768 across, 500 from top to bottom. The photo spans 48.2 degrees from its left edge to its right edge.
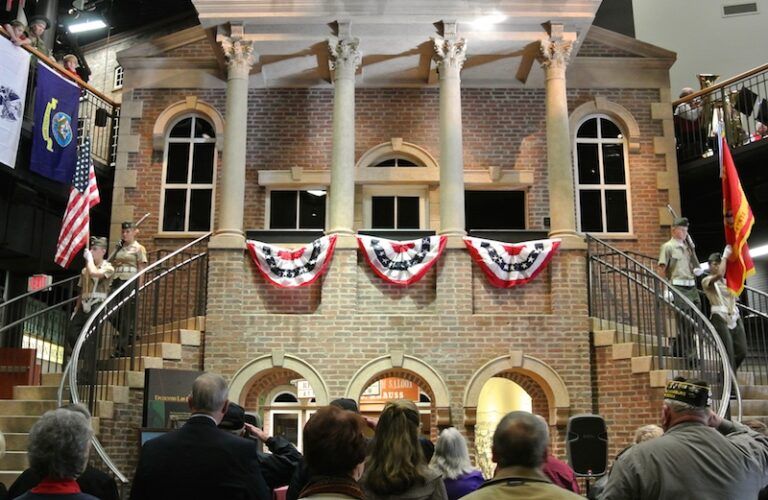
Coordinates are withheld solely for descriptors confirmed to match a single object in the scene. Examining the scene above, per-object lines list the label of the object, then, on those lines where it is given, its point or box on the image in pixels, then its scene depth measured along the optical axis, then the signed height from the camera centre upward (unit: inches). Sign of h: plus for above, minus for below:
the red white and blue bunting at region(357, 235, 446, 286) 474.9 +69.4
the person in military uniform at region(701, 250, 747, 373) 422.3 +36.5
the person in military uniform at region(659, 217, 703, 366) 451.5 +62.4
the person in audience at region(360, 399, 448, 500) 148.6 -14.6
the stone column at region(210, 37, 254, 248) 485.4 +135.3
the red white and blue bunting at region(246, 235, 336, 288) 471.8 +65.7
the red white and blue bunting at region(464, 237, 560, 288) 473.7 +67.1
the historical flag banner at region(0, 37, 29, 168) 471.8 +153.9
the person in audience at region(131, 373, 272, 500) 137.8 -13.3
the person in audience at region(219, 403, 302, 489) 174.6 -15.2
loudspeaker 325.4 -22.6
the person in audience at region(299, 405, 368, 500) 118.6 -10.2
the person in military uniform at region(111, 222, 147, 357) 450.0 +60.3
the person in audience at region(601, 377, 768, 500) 141.6 -13.2
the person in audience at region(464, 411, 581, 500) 110.7 -10.7
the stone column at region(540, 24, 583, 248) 490.0 +139.4
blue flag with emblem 507.8 +151.3
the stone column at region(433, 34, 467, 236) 490.3 +142.8
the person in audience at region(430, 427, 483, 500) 202.7 -20.0
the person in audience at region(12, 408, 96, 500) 125.1 -11.1
